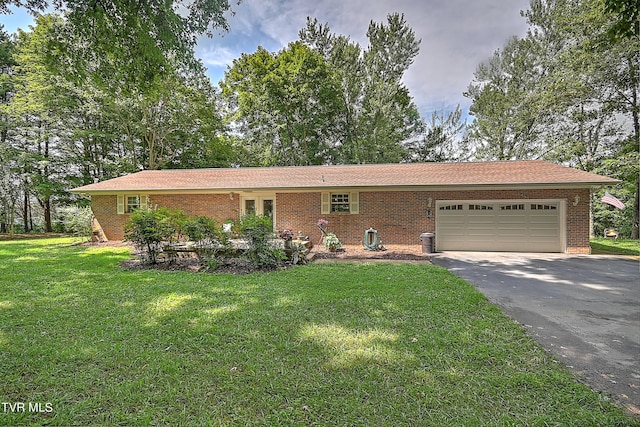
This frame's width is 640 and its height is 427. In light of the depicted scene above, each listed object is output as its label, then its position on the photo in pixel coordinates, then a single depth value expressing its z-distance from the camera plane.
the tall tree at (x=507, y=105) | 19.45
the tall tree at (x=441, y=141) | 23.36
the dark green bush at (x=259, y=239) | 7.49
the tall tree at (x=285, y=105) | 21.56
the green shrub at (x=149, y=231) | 7.71
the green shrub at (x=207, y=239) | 7.69
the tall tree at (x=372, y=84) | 21.70
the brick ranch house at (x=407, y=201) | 10.64
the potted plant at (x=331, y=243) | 10.88
